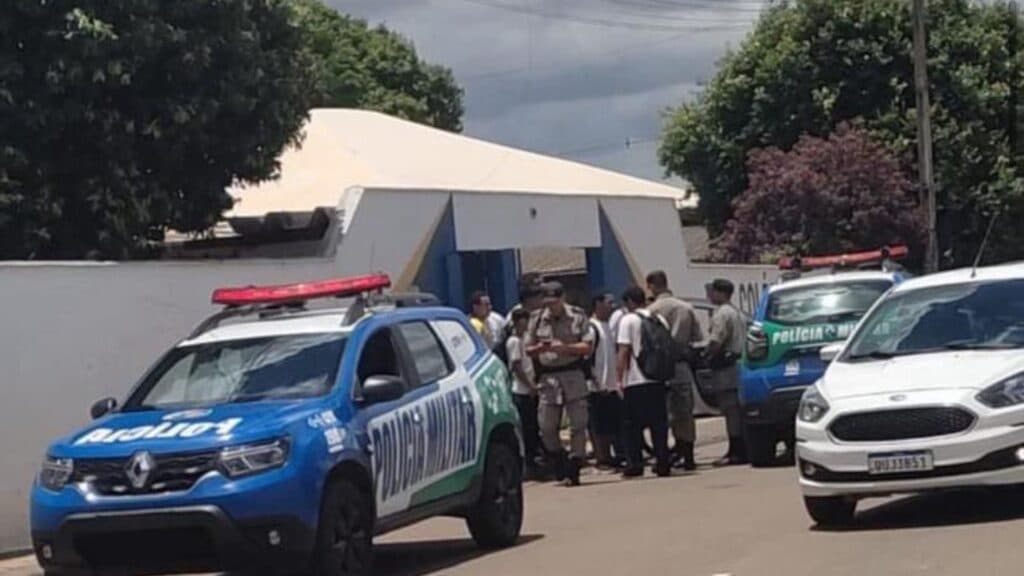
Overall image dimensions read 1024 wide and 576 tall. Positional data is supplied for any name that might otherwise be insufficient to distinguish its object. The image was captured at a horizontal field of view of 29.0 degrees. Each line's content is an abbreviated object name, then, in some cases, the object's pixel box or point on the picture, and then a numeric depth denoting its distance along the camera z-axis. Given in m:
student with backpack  18.92
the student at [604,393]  19.73
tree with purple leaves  38.84
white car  12.45
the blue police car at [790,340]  18.80
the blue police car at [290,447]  11.38
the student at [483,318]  20.02
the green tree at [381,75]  58.97
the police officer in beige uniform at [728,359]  20.16
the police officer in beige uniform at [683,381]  19.78
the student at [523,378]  19.16
